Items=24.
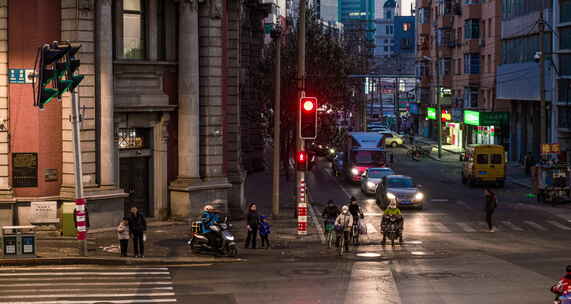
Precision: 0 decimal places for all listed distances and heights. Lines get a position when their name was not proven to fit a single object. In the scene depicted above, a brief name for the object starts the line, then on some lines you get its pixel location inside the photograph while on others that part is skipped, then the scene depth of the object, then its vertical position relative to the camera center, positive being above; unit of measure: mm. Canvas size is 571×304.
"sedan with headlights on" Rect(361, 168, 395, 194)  57531 -3309
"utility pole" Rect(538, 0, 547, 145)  60188 +2044
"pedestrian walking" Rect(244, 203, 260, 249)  35219 -3517
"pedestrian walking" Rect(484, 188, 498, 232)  42000 -3564
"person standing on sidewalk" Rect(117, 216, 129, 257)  31995 -3526
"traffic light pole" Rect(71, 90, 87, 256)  31359 -914
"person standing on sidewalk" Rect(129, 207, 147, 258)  32531 -3396
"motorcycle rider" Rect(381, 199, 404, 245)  37094 -3430
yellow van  64188 -2903
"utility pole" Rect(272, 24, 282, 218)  45000 -1088
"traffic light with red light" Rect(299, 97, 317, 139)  36625 -17
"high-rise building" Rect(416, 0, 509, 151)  97875 +5548
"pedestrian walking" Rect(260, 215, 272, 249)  35469 -3777
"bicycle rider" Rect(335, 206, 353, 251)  34594 -3470
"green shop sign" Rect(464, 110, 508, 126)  91875 -95
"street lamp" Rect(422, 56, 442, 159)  94938 -352
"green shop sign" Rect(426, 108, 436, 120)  121125 +472
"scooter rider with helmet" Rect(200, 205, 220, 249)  33031 -3347
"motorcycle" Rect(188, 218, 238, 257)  33062 -3871
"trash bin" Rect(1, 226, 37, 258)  31094 -3635
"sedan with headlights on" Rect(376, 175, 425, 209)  49781 -3521
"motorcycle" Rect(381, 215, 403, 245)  36906 -3793
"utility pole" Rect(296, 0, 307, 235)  38344 +856
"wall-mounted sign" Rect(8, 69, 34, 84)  36969 +1476
